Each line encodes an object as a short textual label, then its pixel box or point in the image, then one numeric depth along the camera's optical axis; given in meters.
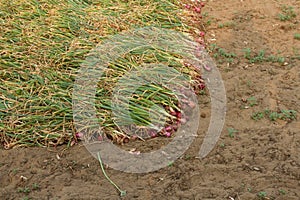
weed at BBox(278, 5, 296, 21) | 4.90
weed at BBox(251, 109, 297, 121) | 3.63
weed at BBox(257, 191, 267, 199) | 2.97
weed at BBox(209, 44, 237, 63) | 4.37
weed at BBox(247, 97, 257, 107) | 3.79
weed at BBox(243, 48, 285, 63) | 4.30
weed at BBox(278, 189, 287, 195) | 3.00
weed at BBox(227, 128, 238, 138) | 3.49
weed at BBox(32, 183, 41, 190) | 3.14
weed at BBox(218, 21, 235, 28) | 4.87
